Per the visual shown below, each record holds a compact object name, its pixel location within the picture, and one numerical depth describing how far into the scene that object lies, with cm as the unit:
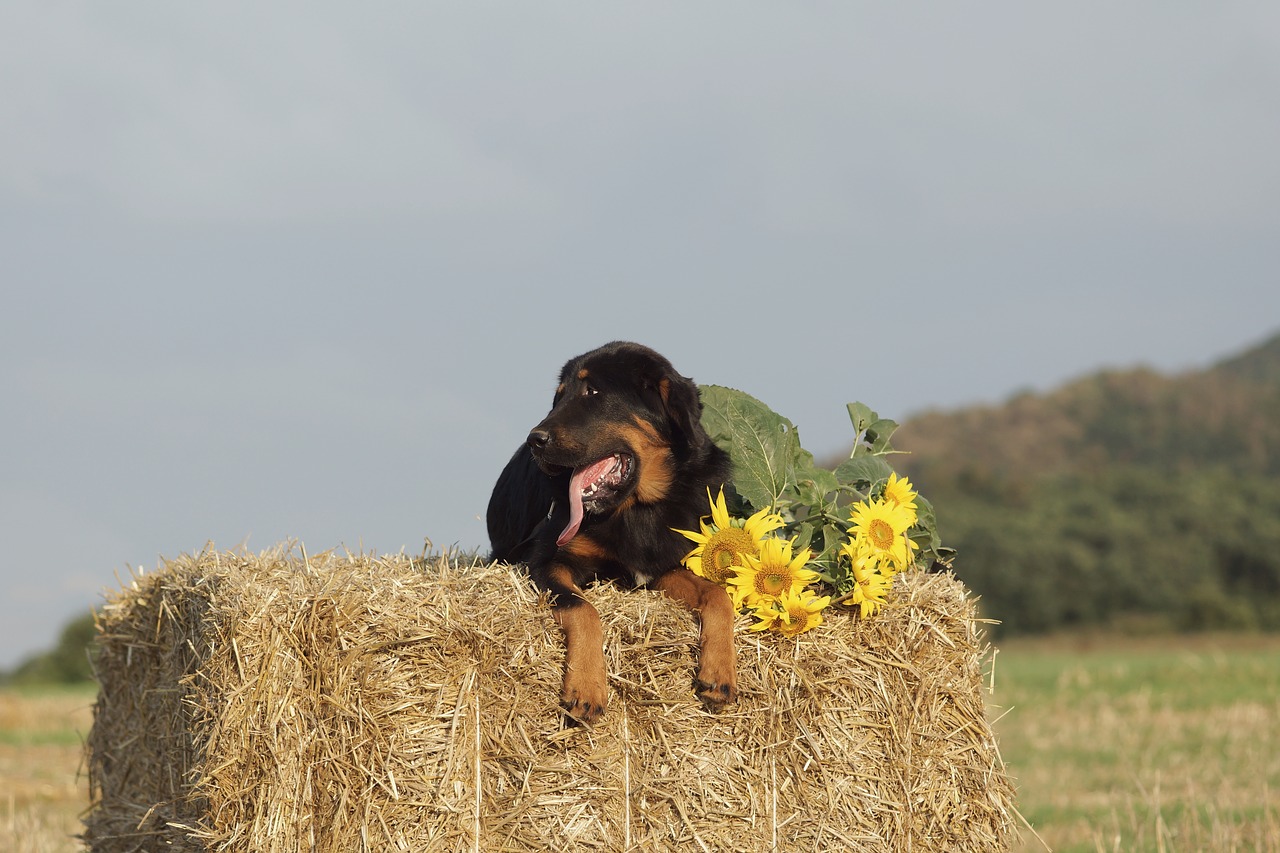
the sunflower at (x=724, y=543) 927
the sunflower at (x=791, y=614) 920
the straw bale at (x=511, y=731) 887
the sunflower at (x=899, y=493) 1025
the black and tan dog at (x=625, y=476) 923
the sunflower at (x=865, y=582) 952
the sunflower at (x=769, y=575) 916
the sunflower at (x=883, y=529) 981
